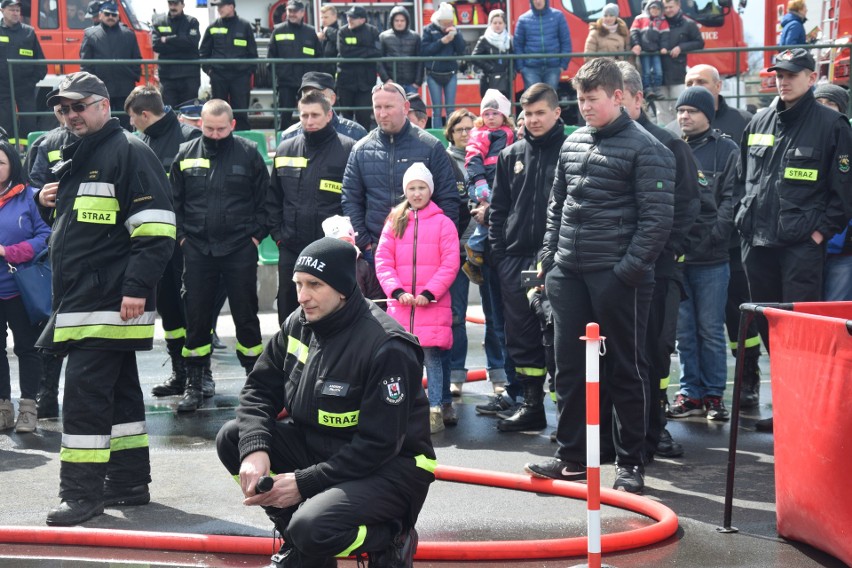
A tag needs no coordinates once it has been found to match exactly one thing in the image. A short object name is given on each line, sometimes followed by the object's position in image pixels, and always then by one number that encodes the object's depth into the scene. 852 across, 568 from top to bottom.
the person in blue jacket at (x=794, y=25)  16.12
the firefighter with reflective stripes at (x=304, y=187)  8.80
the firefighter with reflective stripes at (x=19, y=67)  14.48
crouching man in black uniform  4.59
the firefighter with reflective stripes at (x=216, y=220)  8.76
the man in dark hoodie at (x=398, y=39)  15.71
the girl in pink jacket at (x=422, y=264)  7.95
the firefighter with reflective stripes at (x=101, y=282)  6.14
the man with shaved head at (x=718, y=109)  8.52
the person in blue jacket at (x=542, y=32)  15.87
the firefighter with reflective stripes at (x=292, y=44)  14.81
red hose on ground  5.34
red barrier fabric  5.04
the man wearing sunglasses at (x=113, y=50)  14.55
